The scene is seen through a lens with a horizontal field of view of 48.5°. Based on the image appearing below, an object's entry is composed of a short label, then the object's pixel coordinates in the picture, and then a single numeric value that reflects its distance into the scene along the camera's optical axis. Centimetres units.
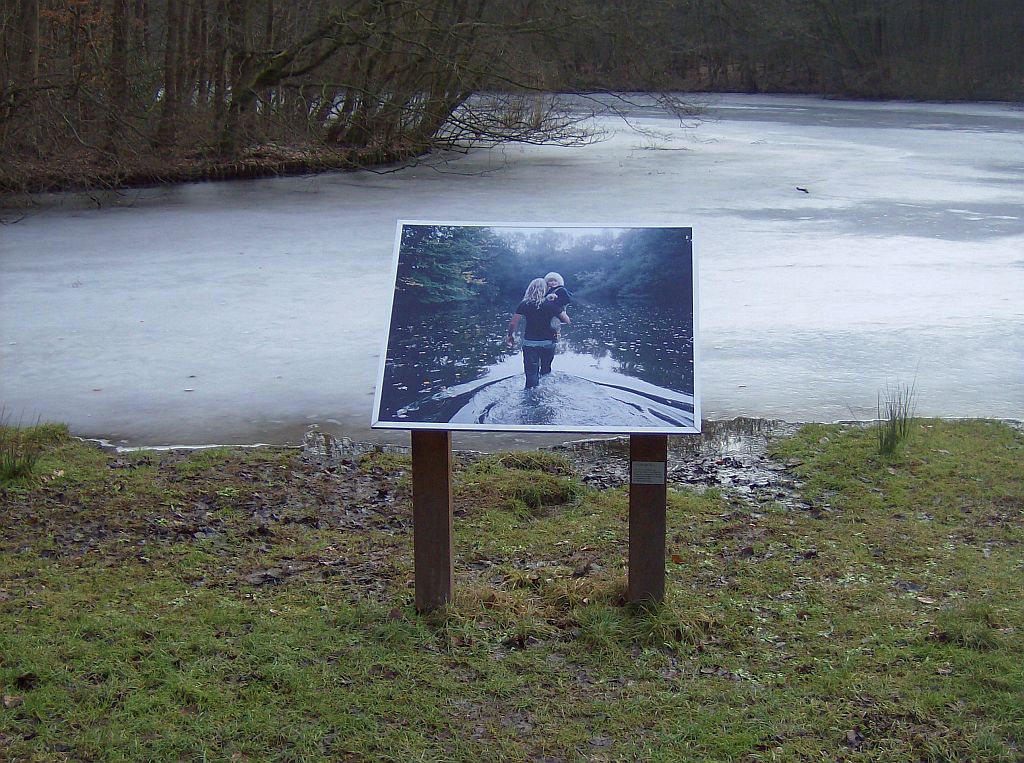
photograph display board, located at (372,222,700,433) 334
